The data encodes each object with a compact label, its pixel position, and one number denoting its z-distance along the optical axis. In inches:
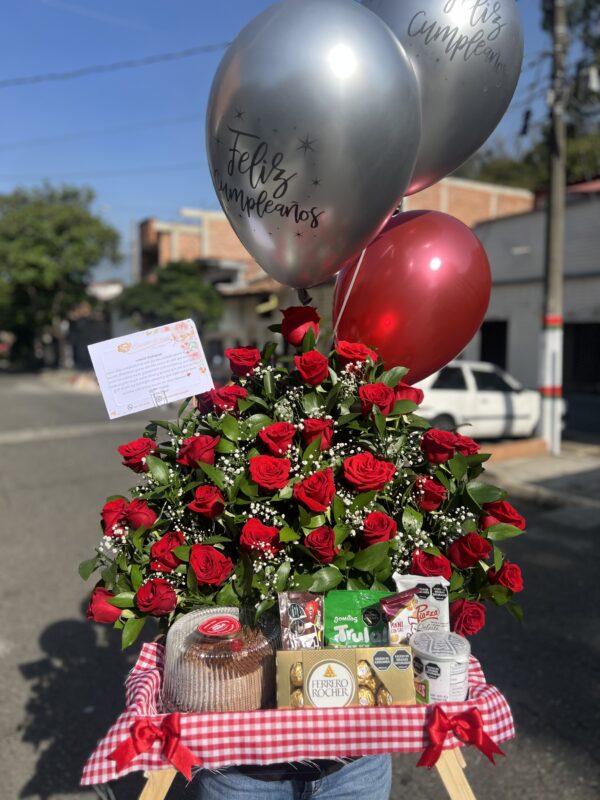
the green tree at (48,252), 1178.6
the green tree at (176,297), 909.8
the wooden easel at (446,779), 57.3
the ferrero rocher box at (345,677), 57.3
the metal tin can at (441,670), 57.1
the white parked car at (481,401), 359.6
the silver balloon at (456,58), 79.7
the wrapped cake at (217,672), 57.8
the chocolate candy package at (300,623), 59.8
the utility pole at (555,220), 326.0
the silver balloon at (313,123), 64.8
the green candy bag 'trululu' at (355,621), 60.5
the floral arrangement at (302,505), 63.7
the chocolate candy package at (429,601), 61.1
